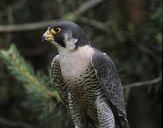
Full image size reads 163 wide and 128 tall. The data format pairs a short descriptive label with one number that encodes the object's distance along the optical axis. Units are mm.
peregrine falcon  6957
